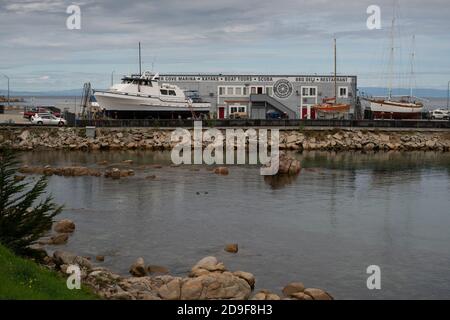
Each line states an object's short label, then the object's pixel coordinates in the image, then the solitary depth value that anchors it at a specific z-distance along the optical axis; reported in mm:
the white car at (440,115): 92762
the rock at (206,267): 23062
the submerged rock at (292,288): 21672
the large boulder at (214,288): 20922
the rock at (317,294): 20825
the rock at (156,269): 24344
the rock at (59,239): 28678
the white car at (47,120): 77250
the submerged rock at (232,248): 27738
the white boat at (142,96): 76750
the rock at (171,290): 20719
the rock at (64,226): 31016
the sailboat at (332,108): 85688
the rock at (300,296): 20797
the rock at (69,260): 23975
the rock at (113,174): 48562
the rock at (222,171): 51656
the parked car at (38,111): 86925
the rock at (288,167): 51969
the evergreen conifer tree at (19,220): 22484
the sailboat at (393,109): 89812
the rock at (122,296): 19781
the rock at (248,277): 22531
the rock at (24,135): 68825
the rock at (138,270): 23938
